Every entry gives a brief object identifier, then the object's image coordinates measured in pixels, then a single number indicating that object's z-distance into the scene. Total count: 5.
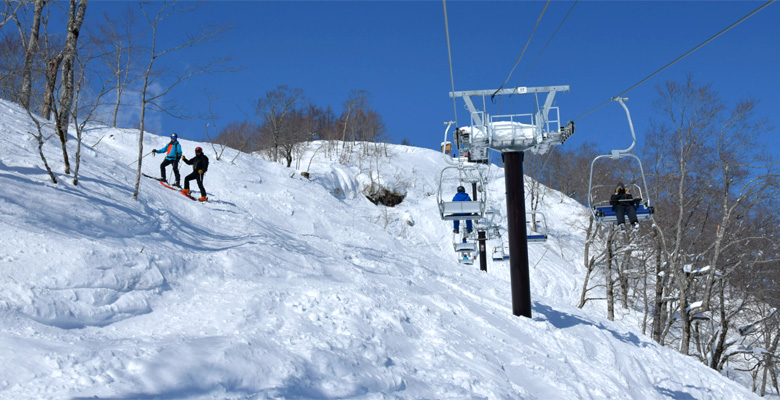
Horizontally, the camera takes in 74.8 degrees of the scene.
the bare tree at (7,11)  9.05
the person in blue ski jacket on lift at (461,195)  14.32
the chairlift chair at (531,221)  34.85
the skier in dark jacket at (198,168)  14.55
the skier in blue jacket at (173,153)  14.81
